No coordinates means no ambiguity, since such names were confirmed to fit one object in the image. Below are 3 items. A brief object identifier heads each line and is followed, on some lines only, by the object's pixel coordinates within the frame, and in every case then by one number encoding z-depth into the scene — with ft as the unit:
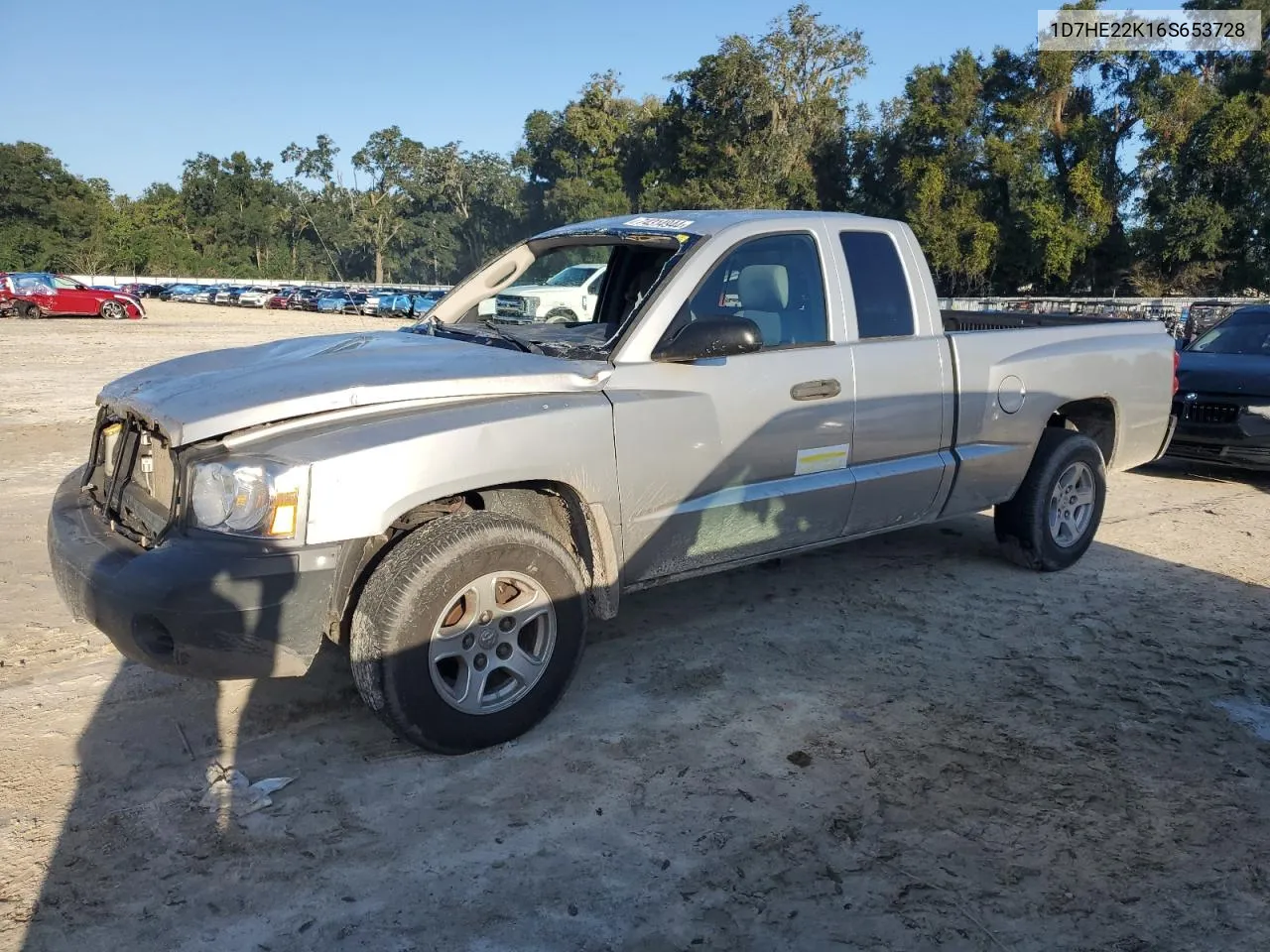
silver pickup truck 9.88
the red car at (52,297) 99.91
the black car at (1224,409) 26.13
